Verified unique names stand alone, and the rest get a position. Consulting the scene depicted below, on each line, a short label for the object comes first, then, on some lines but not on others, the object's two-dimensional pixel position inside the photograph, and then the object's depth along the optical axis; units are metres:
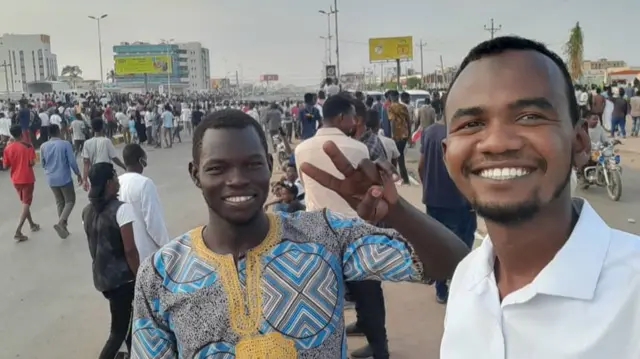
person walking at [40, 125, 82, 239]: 8.54
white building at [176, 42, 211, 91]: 147.38
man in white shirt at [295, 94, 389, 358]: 4.00
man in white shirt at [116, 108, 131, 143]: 21.97
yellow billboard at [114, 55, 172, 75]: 67.69
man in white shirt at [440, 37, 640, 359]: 1.04
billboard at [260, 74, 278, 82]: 152.62
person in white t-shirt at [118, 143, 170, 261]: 4.27
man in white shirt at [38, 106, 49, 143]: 18.82
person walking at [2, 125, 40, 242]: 8.70
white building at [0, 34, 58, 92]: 123.94
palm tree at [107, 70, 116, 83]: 111.34
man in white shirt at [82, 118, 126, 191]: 8.95
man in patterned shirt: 1.71
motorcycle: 9.39
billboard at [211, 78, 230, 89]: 155.62
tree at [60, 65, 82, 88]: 102.04
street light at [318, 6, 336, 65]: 44.41
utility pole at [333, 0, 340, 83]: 43.10
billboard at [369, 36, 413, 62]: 55.62
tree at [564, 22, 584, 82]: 36.34
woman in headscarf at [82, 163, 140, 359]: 3.90
